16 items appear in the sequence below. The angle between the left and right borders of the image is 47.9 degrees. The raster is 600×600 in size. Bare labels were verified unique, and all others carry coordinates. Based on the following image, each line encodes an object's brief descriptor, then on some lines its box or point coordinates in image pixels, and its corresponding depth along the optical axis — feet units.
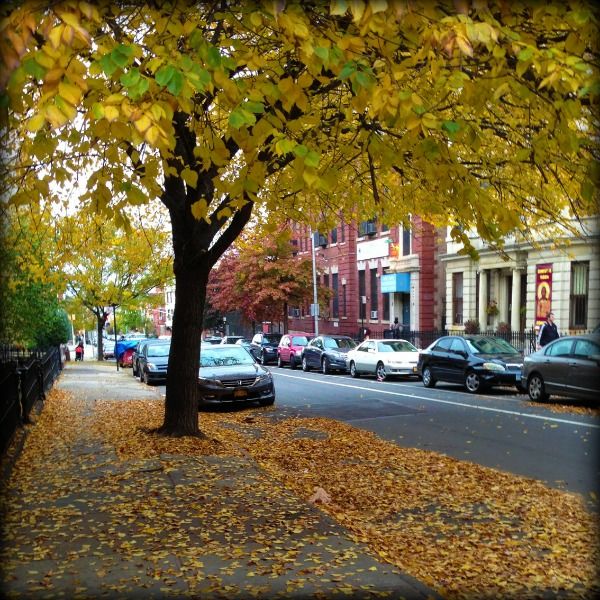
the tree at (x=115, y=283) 115.75
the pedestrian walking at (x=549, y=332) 64.34
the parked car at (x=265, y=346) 120.26
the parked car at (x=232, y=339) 142.34
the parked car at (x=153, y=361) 76.43
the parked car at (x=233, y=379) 49.93
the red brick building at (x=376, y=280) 120.98
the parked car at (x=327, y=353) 91.71
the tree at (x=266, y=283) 133.69
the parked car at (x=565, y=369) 46.29
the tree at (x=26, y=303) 51.58
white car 77.20
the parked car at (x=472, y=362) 59.57
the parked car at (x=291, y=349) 107.45
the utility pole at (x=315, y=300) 126.82
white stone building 81.56
